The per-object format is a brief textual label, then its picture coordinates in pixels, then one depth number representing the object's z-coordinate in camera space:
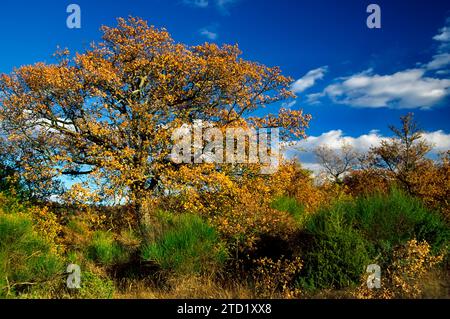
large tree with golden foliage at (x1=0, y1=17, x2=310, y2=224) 17.89
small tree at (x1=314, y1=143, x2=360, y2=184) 44.18
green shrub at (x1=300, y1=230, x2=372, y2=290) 8.20
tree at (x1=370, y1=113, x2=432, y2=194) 29.97
